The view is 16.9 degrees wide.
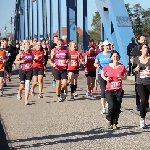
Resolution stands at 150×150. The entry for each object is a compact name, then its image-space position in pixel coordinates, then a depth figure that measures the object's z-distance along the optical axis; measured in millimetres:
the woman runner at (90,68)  14523
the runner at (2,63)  15531
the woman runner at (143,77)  9326
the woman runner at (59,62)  13383
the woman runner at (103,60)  11117
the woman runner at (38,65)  14547
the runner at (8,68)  20088
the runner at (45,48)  18577
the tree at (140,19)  67562
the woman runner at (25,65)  13312
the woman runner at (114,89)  9180
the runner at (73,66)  14461
